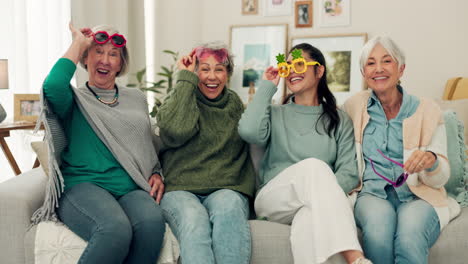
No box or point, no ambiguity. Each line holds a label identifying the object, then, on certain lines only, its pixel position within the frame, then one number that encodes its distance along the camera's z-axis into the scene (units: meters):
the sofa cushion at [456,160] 1.94
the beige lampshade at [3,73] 2.85
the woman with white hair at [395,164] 1.66
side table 2.76
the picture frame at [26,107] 3.05
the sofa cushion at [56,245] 1.66
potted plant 4.03
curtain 3.14
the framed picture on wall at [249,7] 4.61
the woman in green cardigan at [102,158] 1.63
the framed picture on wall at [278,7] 4.50
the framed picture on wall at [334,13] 4.36
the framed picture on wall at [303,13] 4.45
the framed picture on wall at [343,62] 4.34
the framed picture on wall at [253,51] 4.52
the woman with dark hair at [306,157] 1.60
